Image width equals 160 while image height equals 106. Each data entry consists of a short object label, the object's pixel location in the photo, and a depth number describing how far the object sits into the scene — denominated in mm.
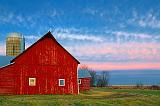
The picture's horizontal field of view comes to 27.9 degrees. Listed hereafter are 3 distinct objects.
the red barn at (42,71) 40500
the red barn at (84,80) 56719
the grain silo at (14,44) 54500
